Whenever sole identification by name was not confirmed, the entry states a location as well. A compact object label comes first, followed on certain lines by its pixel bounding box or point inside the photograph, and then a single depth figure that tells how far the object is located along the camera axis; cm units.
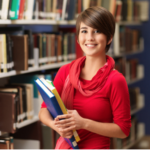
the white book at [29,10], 347
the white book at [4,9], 310
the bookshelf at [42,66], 324
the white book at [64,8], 414
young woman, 212
